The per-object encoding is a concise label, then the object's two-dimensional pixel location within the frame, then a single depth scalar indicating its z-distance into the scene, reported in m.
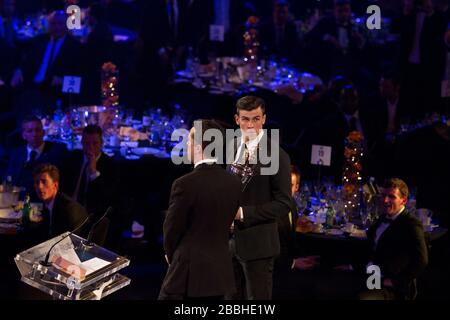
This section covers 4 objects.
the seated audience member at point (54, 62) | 15.96
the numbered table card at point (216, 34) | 17.02
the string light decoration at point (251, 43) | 16.31
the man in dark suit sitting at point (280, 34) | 17.39
